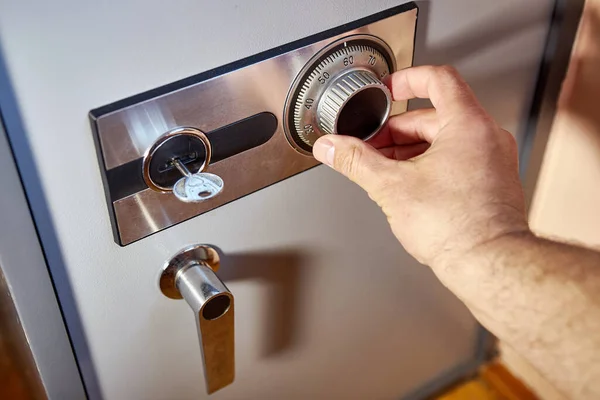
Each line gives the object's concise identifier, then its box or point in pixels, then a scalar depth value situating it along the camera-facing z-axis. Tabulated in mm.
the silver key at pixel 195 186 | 491
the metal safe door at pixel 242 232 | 421
